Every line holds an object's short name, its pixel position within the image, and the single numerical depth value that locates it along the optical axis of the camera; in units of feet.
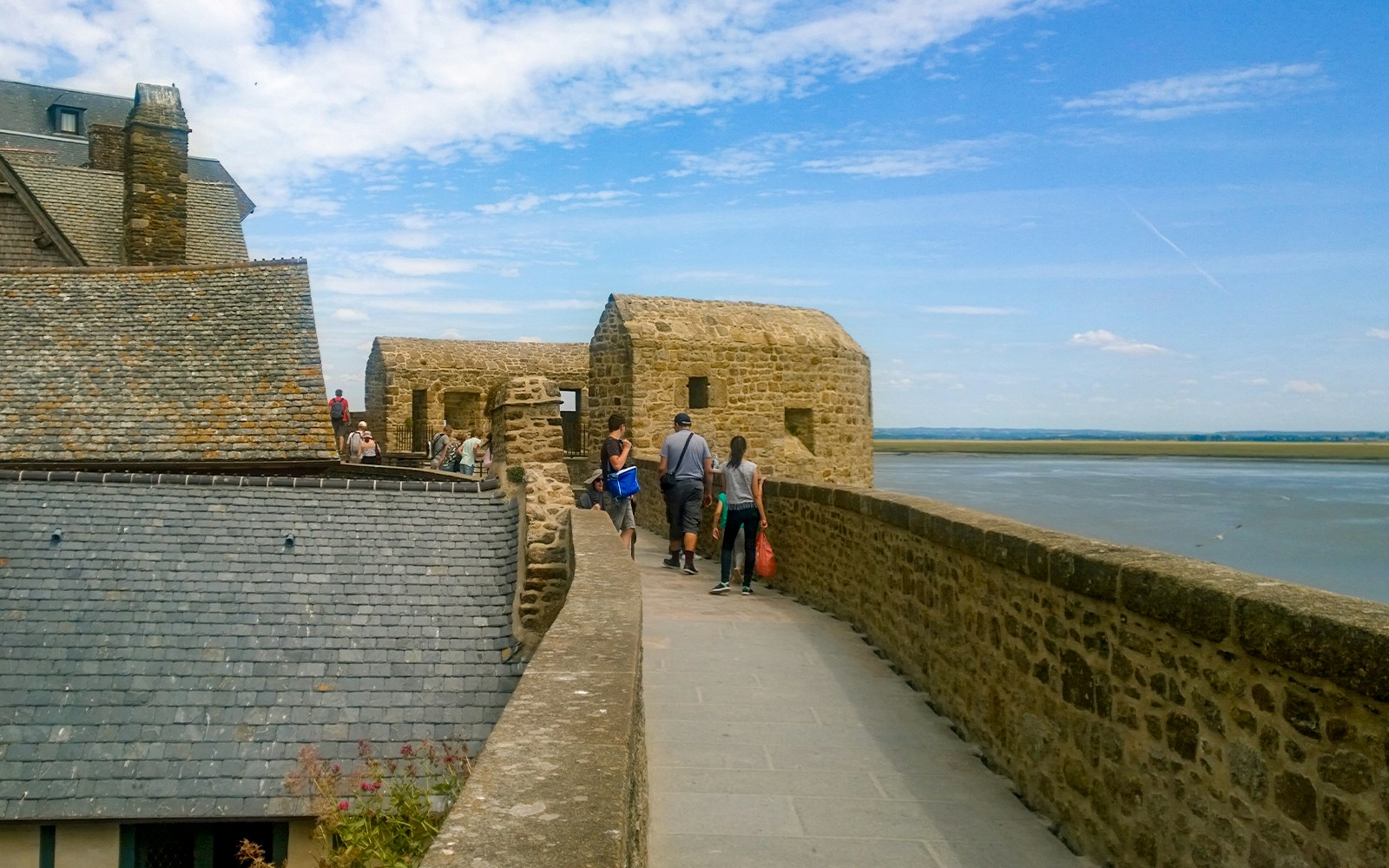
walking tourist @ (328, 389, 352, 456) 70.38
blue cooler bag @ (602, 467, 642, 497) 37.13
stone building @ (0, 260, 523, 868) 34.53
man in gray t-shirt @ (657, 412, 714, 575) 37.17
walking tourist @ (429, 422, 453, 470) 69.77
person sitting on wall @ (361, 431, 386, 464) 72.09
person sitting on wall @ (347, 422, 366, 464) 71.61
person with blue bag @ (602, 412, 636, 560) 36.91
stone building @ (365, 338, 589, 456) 82.28
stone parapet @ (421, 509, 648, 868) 8.50
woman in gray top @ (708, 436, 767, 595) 35.12
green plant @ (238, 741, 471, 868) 17.79
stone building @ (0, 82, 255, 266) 70.49
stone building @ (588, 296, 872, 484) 61.46
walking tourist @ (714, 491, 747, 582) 35.68
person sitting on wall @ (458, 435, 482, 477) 65.46
